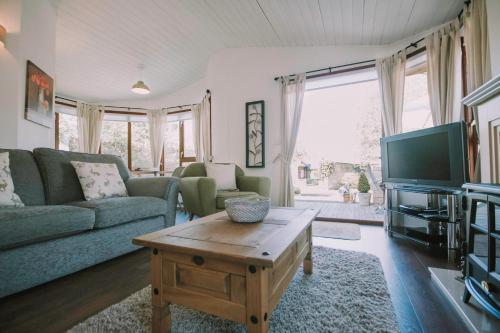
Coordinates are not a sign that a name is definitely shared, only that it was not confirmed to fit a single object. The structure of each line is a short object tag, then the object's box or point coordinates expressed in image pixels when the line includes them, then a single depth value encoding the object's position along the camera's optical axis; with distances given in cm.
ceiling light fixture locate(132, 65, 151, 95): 406
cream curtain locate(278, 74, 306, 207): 363
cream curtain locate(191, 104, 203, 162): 520
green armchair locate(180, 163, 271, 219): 275
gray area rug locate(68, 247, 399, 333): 106
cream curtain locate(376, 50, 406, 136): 292
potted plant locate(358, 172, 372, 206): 473
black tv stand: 202
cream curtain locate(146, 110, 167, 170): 573
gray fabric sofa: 130
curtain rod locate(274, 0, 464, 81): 235
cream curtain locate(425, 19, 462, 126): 242
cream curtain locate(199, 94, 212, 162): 475
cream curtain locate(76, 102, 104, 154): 554
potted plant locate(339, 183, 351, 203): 527
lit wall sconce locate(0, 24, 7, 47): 240
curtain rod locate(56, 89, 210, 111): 537
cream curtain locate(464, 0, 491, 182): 193
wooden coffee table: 83
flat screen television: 194
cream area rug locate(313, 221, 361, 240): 258
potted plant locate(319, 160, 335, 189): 633
